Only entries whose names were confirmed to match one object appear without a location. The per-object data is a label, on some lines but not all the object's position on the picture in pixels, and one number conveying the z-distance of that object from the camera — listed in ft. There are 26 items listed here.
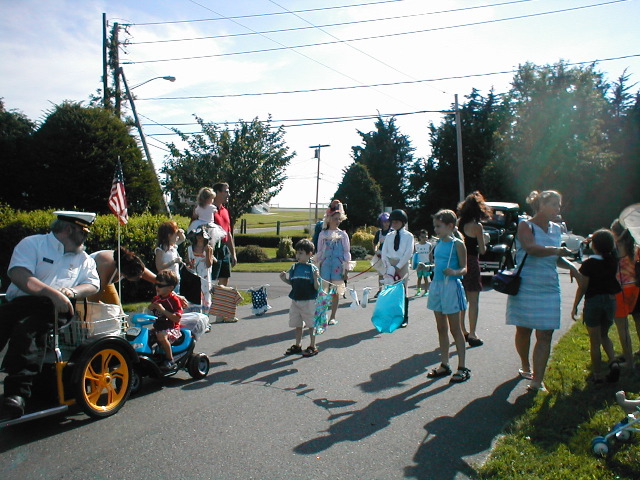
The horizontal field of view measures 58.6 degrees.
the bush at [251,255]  83.71
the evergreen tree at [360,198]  135.44
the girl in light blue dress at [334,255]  30.17
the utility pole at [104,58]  77.92
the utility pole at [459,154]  105.88
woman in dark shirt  24.47
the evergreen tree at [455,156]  154.51
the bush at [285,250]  87.04
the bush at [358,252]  86.23
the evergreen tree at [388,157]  188.34
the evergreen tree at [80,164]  46.29
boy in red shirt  18.81
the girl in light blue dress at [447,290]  19.95
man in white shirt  14.17
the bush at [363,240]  98.58
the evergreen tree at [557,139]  146.92
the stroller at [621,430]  13.08
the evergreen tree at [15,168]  47.83
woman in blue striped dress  18.26
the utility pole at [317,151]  149.07
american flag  24.13
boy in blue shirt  23.44
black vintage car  53.57
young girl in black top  19.20
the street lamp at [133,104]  75.77
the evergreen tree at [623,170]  158.30
